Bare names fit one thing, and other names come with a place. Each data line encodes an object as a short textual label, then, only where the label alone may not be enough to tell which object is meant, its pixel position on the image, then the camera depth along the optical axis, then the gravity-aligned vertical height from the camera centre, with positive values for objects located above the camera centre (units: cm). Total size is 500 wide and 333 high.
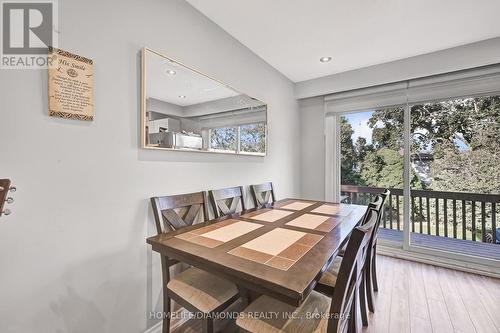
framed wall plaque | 110 +41
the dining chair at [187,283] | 120 -70
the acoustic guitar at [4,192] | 87 -10
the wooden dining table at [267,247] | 88 -43
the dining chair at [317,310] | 89 -72
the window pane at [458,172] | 262 -8
